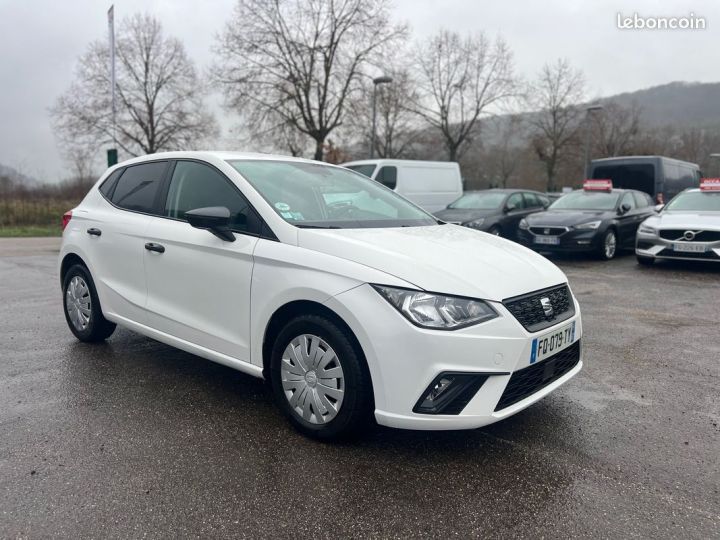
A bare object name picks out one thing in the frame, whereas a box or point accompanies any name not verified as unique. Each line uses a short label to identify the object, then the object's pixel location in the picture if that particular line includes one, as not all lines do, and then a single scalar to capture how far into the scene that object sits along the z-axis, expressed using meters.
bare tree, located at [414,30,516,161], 34.56
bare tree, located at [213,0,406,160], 26.48
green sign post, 13.94
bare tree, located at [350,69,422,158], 28.42
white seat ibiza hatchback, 2.73
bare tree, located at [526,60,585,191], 42.59
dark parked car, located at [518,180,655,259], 10.94
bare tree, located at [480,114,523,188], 36.39
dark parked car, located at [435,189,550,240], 12.31
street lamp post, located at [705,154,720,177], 50.53
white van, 14.24
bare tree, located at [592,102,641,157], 47.94
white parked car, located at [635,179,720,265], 9.05
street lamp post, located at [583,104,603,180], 32.03
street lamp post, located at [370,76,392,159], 23.58
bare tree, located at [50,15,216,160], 33.75
